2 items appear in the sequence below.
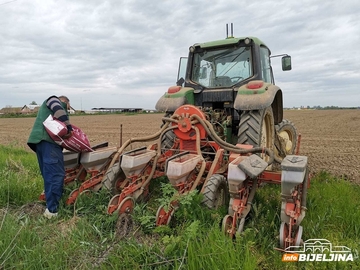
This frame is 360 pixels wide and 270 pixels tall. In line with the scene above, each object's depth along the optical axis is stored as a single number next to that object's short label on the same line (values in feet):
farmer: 11.55
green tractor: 13.24
